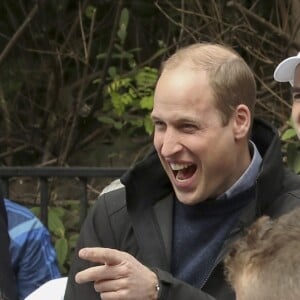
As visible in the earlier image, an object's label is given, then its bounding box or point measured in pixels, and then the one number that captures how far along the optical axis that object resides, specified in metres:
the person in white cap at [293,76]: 5.43
